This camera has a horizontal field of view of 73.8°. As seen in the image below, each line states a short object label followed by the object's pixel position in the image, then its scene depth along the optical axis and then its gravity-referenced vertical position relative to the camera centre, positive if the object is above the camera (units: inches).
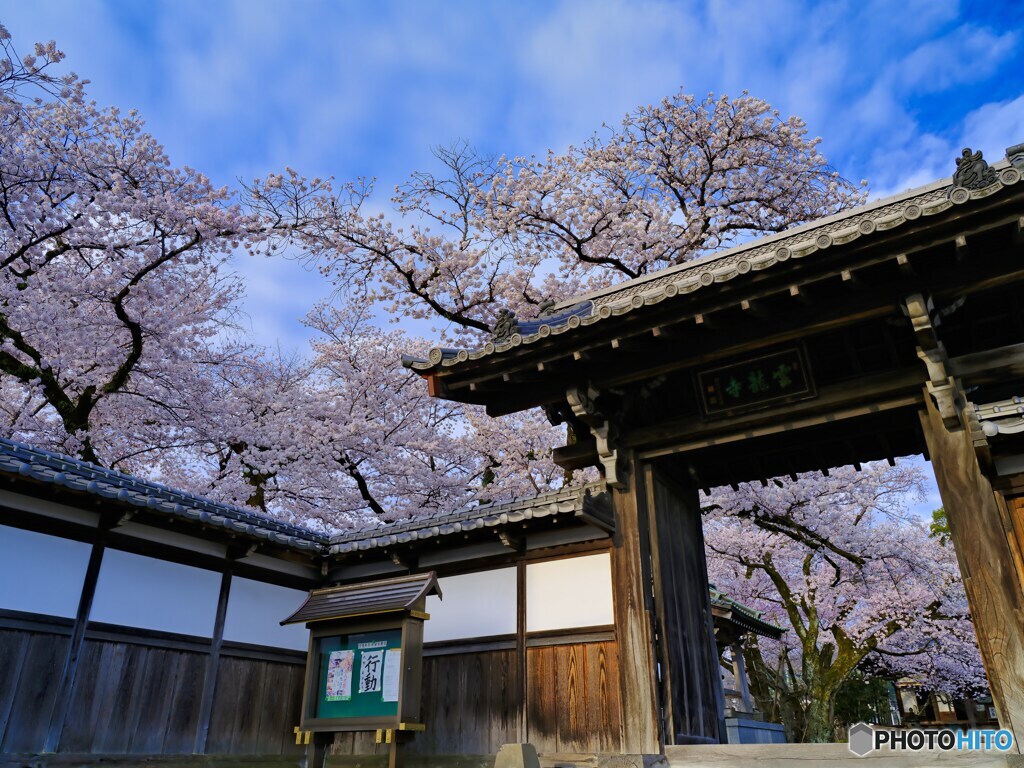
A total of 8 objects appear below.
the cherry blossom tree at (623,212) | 760.3 +517.0
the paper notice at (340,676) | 311.1 +14.9
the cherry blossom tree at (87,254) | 598.9 +390.7
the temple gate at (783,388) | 241.9 +131.5
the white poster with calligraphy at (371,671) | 303.3 +16.4
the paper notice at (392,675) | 293.7 +14.5
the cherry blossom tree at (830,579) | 794.8 +154.7
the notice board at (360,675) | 297.0 +15.2
